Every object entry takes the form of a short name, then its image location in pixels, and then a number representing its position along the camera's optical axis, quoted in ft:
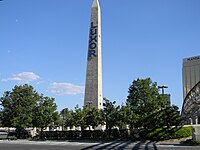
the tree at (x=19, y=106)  139.74
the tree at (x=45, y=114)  143.23
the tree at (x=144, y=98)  149.18
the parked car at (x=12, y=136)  135.77
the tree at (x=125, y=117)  122.14
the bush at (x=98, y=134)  132.63
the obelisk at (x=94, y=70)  171.77
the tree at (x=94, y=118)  130.76
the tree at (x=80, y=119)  135.23
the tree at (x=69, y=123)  139.36
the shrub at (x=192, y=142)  87.45
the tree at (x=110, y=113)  124.67
